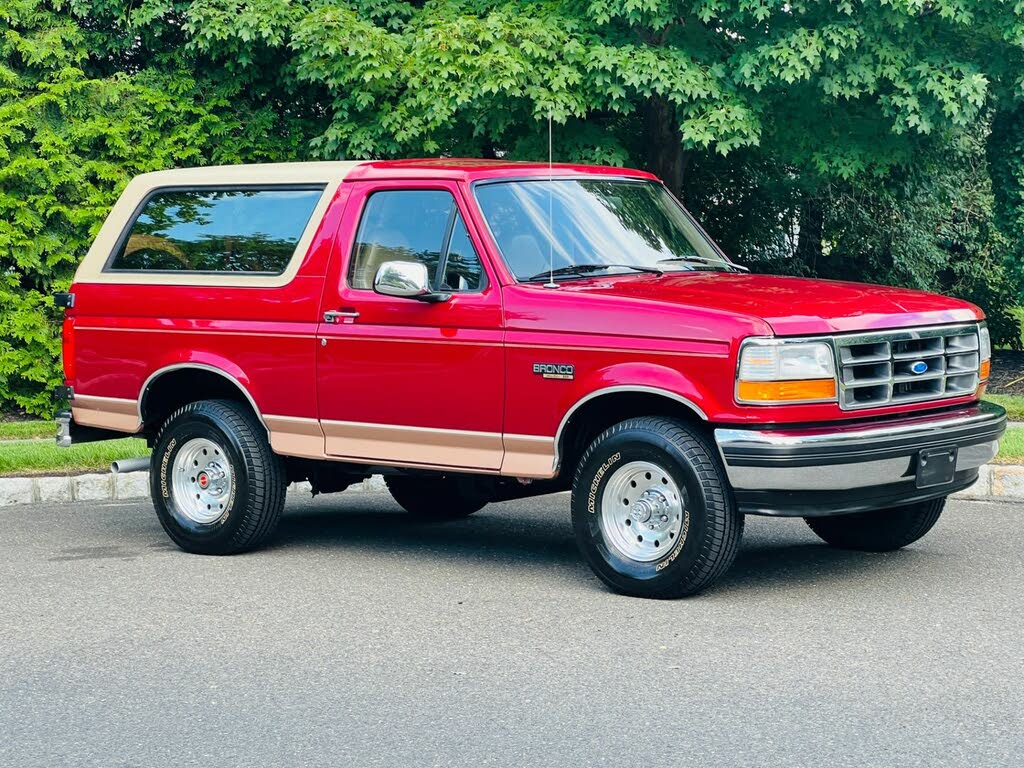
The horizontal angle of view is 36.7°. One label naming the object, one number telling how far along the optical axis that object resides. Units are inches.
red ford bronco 272.8
